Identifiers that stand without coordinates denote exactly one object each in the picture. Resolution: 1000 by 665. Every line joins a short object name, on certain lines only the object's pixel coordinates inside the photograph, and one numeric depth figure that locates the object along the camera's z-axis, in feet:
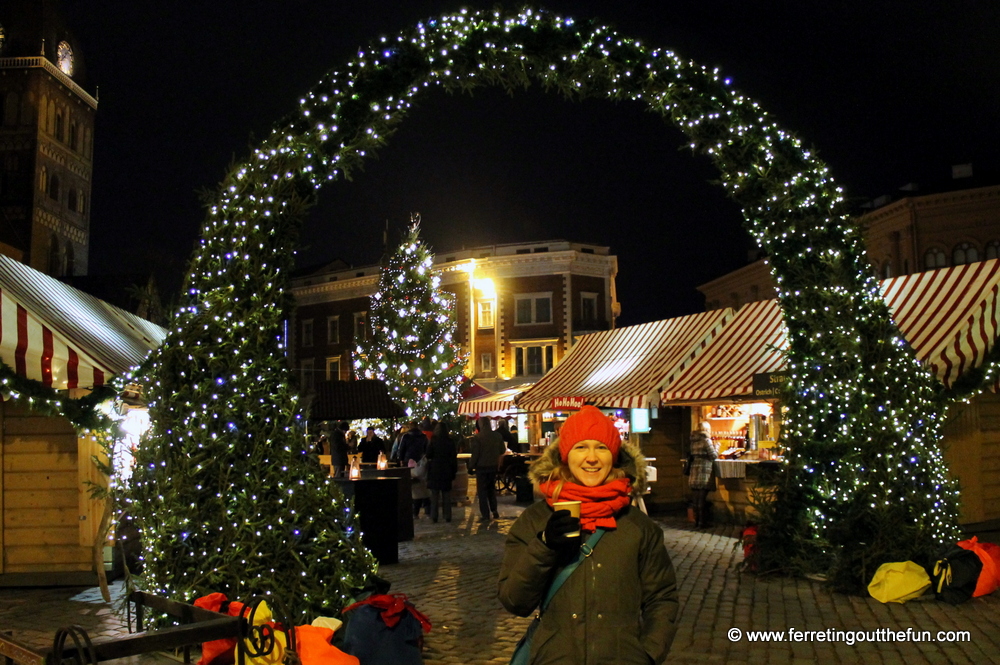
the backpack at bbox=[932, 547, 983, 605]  25.59
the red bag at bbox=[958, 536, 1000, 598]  26.03
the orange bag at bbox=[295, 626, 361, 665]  18.12
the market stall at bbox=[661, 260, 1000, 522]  38.27
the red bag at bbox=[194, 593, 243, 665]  17.83
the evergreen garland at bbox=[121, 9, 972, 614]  21.34
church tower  204.54
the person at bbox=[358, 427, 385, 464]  59.77
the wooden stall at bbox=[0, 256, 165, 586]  31.91
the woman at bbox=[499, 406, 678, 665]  10.47
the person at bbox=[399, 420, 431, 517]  54.24
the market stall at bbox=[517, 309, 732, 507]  52.47
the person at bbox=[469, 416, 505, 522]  50.55
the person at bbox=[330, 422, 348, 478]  59.93
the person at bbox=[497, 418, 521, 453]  87.76
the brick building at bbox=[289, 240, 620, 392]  156.35
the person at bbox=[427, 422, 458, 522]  51.52
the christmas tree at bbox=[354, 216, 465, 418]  121.19
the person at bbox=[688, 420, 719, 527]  45.01
